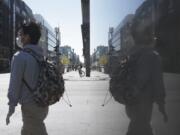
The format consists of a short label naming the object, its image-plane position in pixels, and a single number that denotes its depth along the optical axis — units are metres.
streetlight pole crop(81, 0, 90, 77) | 12.52
